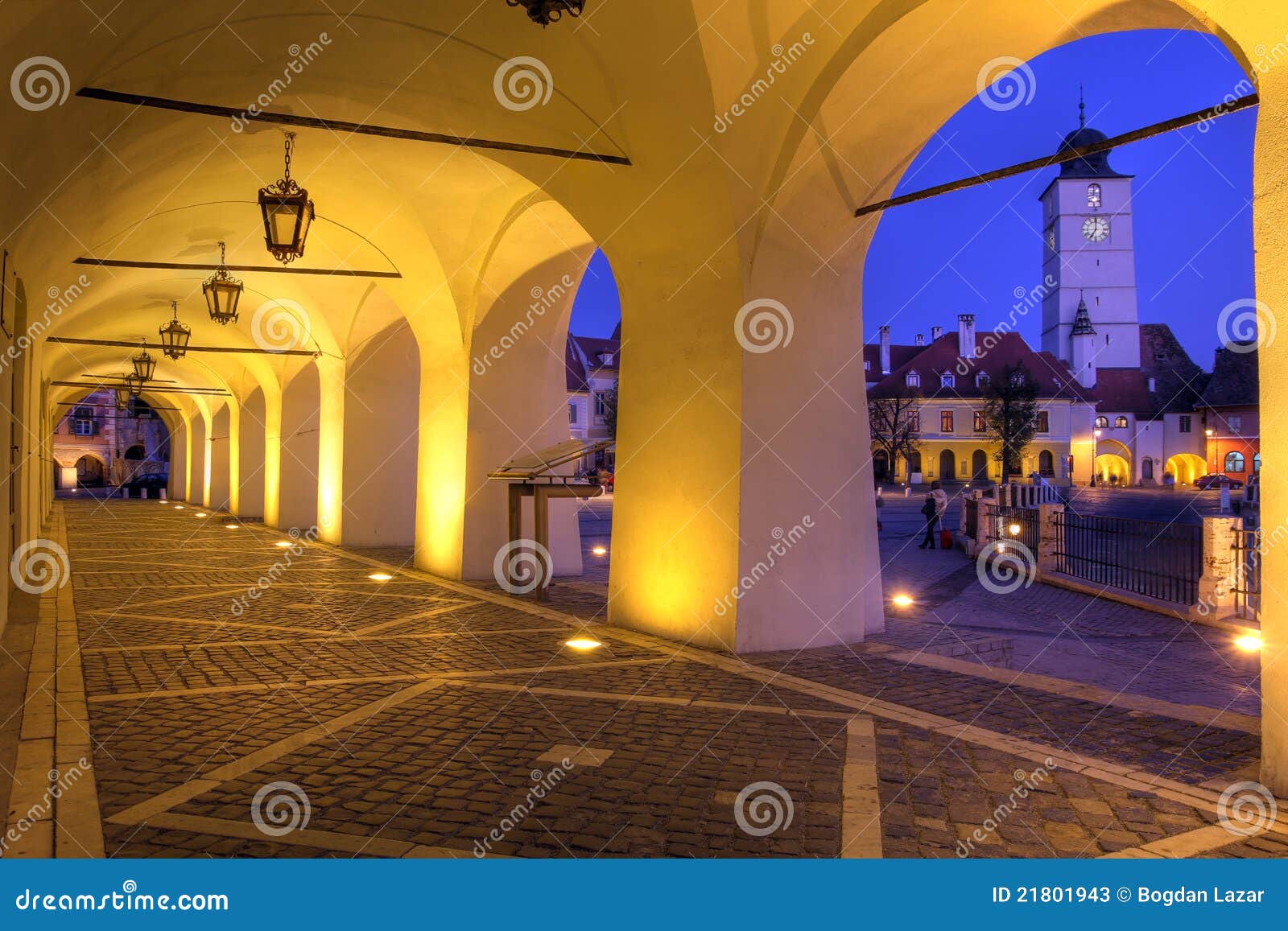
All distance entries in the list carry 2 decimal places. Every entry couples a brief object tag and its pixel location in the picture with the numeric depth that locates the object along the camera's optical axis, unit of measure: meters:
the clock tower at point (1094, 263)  76.00
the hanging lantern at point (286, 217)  9.33
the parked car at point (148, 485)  50.56
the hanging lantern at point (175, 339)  17.78
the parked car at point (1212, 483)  57.50
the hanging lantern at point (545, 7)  5.29
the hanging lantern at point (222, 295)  13.30
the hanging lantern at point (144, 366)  21.70
